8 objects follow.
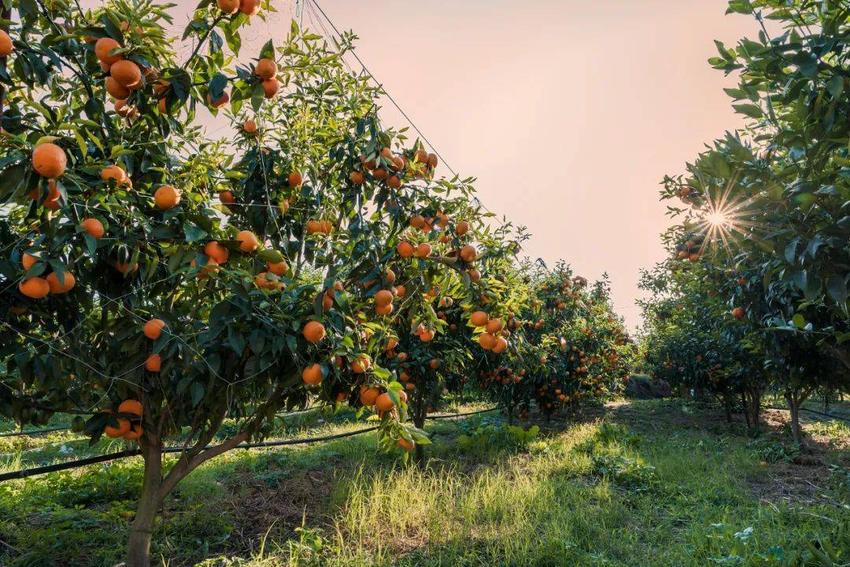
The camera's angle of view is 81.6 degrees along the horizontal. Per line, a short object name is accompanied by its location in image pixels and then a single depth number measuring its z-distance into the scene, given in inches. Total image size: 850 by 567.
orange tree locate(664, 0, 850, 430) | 59.4
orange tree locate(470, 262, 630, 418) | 310.2
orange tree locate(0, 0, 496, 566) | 68.5
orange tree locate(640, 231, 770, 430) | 178.0
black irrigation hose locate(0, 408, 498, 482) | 117.1
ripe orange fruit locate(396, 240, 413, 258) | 102.9
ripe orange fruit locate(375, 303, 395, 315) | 97.1
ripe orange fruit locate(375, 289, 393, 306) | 95.3
